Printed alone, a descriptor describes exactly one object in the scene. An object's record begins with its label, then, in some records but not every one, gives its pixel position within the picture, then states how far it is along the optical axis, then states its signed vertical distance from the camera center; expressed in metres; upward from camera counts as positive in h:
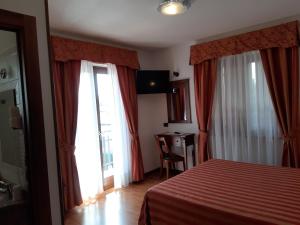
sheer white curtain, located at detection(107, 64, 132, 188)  4.02 -0.54
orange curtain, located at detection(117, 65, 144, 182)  4.11 -0.13
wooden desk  4.15 -0.65
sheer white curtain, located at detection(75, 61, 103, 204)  3.51 -0.47
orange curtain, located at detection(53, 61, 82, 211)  3.18 -0.14
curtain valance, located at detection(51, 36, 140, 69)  3.18 +0.88
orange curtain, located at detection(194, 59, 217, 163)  3.96 +0.10
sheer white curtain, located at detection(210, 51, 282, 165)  3.48 -0.24
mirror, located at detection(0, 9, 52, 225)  1.17 -0.06
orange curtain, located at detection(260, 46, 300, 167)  3.21 +0.09
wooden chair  4.19 -0.92
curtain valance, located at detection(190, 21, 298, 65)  3.18 +0.87
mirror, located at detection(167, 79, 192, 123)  4.44 +0.03
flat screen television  4.37 +0.47
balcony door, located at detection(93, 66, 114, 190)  3.88 -0.16
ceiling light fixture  2.34 +1.02
